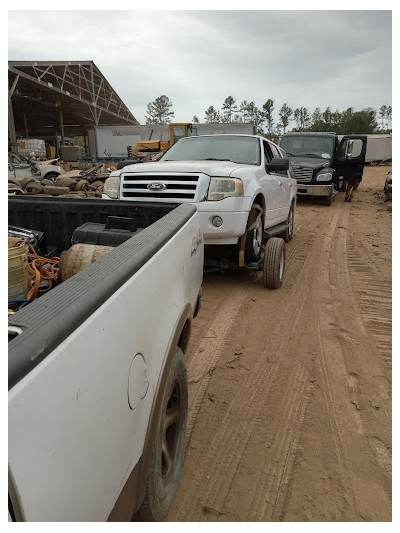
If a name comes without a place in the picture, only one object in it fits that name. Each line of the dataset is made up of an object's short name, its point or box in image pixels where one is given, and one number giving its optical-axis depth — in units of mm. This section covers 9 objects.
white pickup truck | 843
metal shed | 23172
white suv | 4664
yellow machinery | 22953
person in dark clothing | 15743
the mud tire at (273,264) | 5191
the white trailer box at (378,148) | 35938
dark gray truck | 13523
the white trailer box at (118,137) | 32531
